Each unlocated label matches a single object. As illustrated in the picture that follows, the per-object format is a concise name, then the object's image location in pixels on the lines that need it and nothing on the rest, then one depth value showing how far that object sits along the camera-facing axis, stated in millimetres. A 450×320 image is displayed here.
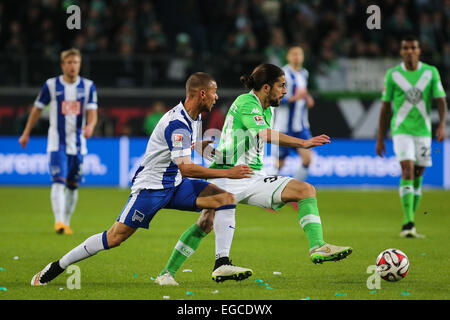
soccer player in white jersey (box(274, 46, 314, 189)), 25656
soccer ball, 12539
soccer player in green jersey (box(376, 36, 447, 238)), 19234
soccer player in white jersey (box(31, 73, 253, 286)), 11719
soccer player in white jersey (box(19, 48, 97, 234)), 19922
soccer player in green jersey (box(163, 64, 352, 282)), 11711
